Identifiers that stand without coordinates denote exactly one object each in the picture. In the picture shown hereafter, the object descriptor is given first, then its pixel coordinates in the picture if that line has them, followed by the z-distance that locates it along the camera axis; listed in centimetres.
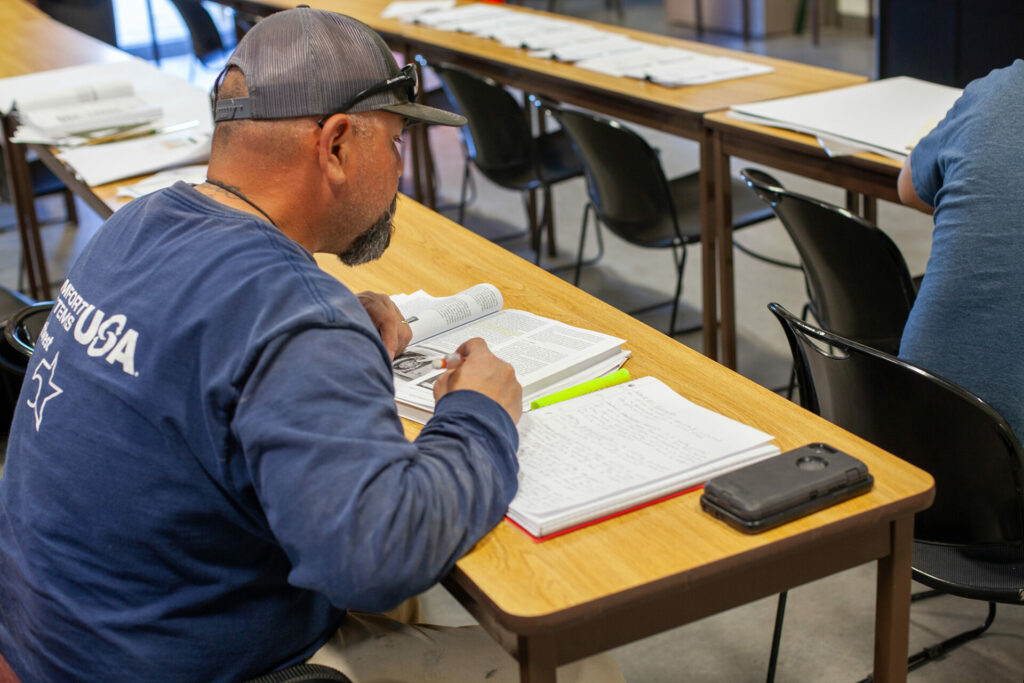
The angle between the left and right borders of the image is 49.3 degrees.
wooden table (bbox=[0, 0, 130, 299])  376
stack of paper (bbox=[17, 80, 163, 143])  304
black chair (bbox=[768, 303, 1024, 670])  150
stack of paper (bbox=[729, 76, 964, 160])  239
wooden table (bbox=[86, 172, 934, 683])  104
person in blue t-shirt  153
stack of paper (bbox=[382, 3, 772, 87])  325
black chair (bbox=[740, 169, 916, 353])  215
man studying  99
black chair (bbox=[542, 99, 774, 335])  299
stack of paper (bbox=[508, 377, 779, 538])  115
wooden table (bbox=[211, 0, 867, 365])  291
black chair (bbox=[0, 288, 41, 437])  185
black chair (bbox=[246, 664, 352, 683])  111
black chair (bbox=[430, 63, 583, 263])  364
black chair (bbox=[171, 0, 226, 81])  583
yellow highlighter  139
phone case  111
